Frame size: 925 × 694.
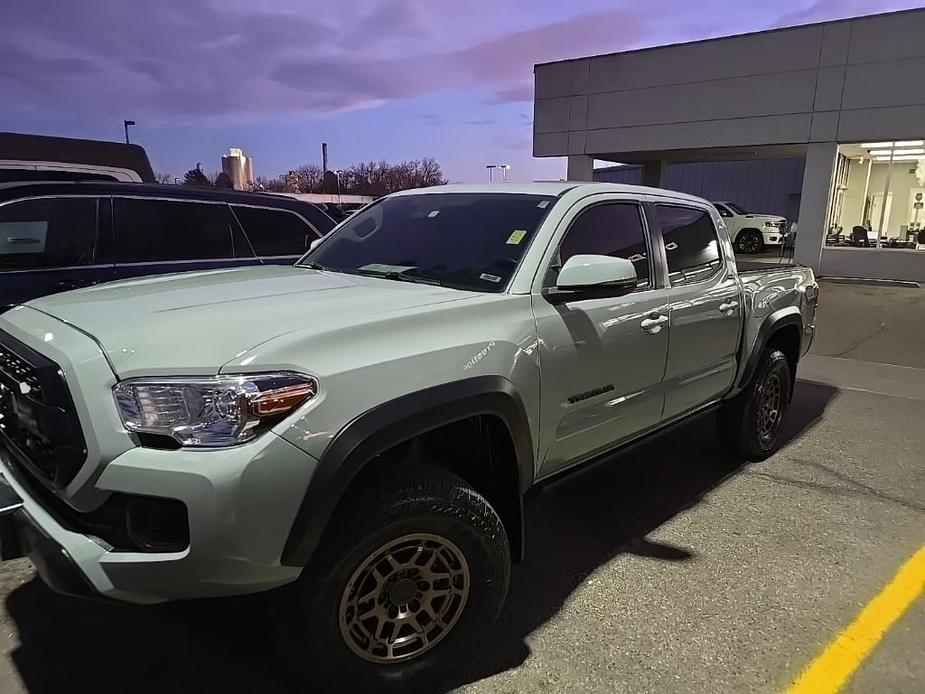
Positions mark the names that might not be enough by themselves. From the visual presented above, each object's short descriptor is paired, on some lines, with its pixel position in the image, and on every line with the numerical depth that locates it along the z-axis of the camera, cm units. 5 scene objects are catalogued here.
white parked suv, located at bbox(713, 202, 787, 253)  2209
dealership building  1541
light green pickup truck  193
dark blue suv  446
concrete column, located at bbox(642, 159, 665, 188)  2214
